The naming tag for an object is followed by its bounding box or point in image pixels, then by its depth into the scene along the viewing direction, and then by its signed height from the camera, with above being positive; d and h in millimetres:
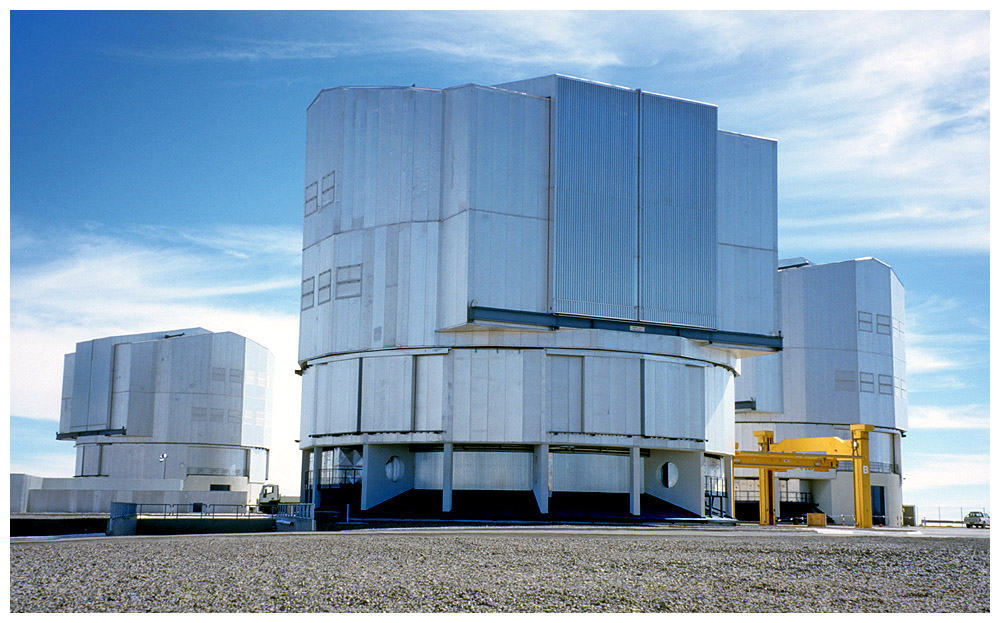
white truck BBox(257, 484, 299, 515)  66875 -5240
